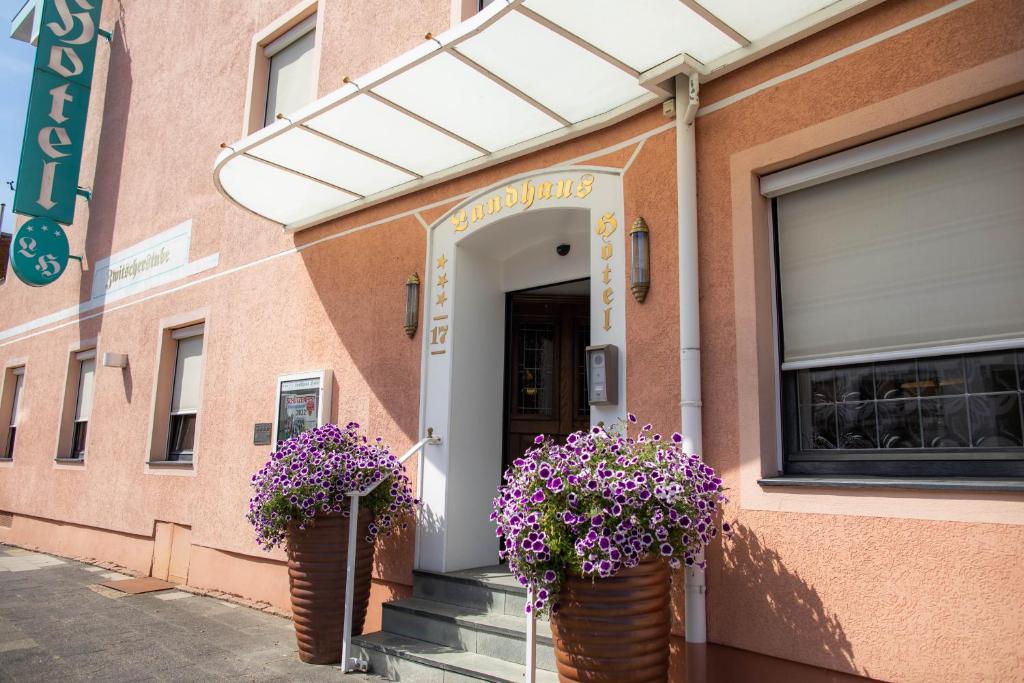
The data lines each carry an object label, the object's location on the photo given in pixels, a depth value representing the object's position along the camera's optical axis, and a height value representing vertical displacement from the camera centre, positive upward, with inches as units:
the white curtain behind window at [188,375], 337.4 +37.3
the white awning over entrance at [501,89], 149.3 +89.4
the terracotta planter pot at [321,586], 199.3 -34.1
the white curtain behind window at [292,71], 302.0 +161.2
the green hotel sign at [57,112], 414.3 +194.9
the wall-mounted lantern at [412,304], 229.6 +48.6
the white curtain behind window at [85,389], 423.5 +37.9
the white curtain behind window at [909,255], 128.9 +40.7
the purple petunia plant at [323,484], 201.0 -6.8
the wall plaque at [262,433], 276.4 +9.4
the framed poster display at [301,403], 255.6 +19.7
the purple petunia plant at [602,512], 126.7 -8.3
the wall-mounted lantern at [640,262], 170.7 +47.0
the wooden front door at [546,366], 241.0 +32.4
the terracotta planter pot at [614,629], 127.3 -28.3
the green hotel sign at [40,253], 412.2 +113.1
